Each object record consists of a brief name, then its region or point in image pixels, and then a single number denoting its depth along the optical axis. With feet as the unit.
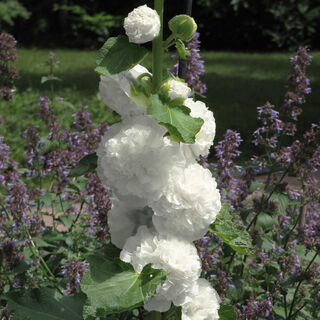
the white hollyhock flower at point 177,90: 5.55
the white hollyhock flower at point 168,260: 5.38
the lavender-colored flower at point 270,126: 9.69
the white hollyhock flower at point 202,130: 5.77
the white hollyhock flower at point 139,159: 5.26
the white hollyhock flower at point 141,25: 5.30
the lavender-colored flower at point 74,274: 8.02
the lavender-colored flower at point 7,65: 11.29
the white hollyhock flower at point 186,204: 5.45
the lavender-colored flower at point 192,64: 9.45
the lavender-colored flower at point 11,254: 8.78
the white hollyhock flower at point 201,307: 6.09
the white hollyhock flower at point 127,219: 6.04
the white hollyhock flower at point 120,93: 5.66
